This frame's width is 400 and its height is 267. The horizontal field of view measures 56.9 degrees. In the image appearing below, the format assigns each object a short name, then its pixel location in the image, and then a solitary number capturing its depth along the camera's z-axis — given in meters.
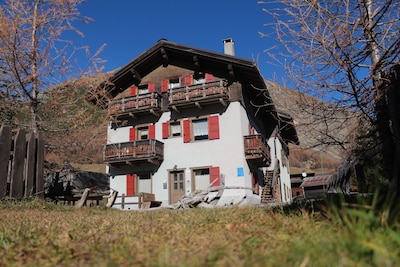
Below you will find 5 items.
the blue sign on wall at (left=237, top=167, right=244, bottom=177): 20.24
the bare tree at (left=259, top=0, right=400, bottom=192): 4.84
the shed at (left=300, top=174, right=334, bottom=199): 32.60
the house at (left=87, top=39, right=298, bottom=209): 20.81
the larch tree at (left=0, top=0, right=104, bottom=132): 11.02
